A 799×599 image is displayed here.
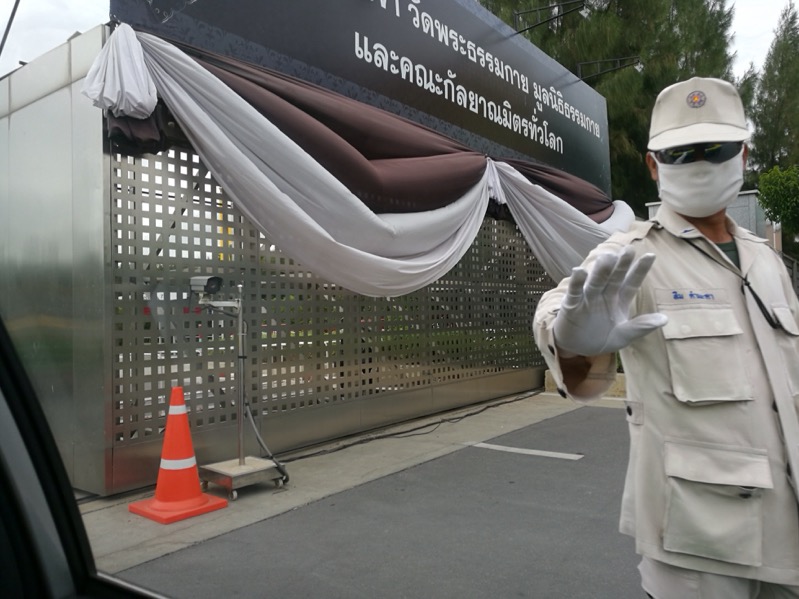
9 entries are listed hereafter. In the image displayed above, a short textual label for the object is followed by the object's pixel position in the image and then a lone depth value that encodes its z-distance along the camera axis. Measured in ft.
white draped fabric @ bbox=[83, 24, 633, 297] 13.56
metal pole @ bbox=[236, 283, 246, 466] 15.43
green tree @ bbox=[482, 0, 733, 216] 50.29
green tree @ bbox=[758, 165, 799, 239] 51.80
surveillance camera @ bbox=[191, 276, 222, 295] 15.26
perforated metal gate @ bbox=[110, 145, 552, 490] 14.82
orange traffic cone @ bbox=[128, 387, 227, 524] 13.75
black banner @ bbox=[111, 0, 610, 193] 16.63
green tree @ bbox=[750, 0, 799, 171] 65.67
